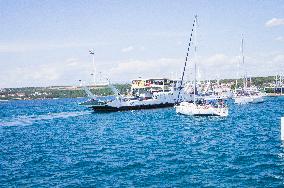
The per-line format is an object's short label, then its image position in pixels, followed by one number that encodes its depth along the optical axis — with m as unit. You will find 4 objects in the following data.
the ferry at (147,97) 112.74
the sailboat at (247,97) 131.50
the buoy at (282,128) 36.06
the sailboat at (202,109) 75.44
